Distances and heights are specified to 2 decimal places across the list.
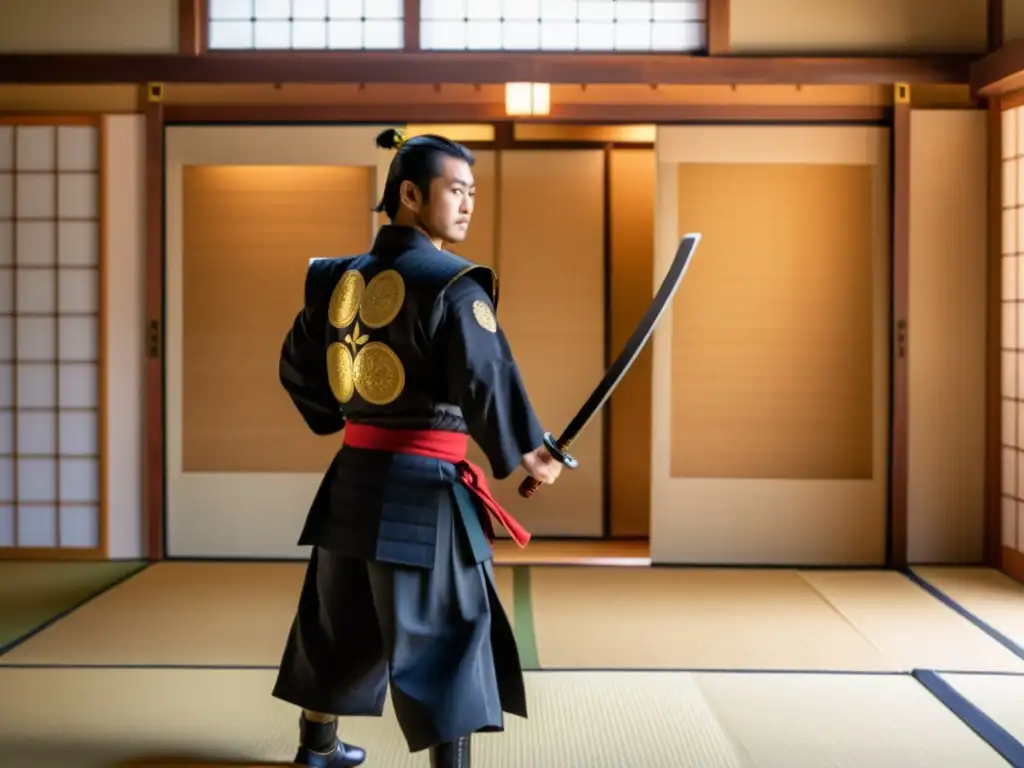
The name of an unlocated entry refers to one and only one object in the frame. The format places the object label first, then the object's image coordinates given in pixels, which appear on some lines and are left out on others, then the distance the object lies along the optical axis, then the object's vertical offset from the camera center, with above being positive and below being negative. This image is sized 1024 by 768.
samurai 2.38 -0.20
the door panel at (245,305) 5.17 +0.33
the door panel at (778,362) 5.13 +0.08
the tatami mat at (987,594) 4.16 -0.82
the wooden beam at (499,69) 4.91 +1.29
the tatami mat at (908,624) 3.67 -0.84
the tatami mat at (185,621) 3.67 -0.84
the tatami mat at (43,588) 4.09 -0.82
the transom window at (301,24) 5.14 +1.54
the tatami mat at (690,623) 3.68 -0.84
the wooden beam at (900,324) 5.09 +0.25
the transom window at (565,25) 5.13 +1.53
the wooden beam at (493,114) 5.12 +1.15
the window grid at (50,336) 5.18 +0.19
